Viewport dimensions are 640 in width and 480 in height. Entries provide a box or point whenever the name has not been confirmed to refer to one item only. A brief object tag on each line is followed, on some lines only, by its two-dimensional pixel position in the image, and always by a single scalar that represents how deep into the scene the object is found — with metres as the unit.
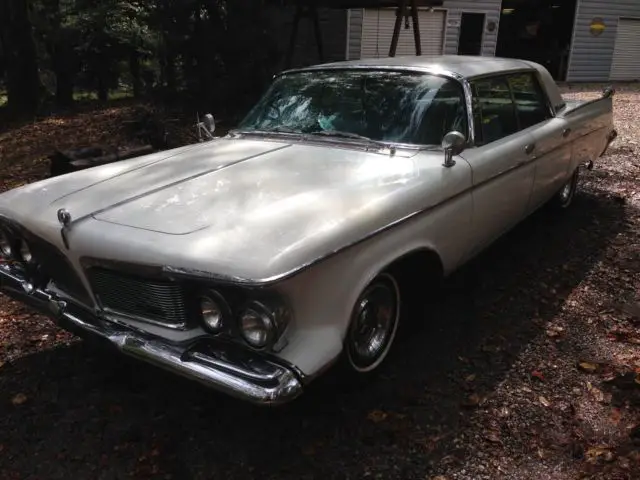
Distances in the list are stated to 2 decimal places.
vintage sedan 2.21
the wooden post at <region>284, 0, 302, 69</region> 10.98
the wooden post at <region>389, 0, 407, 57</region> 9.81
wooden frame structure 10.32
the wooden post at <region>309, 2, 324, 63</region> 11.79
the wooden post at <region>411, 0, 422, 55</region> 10.01
